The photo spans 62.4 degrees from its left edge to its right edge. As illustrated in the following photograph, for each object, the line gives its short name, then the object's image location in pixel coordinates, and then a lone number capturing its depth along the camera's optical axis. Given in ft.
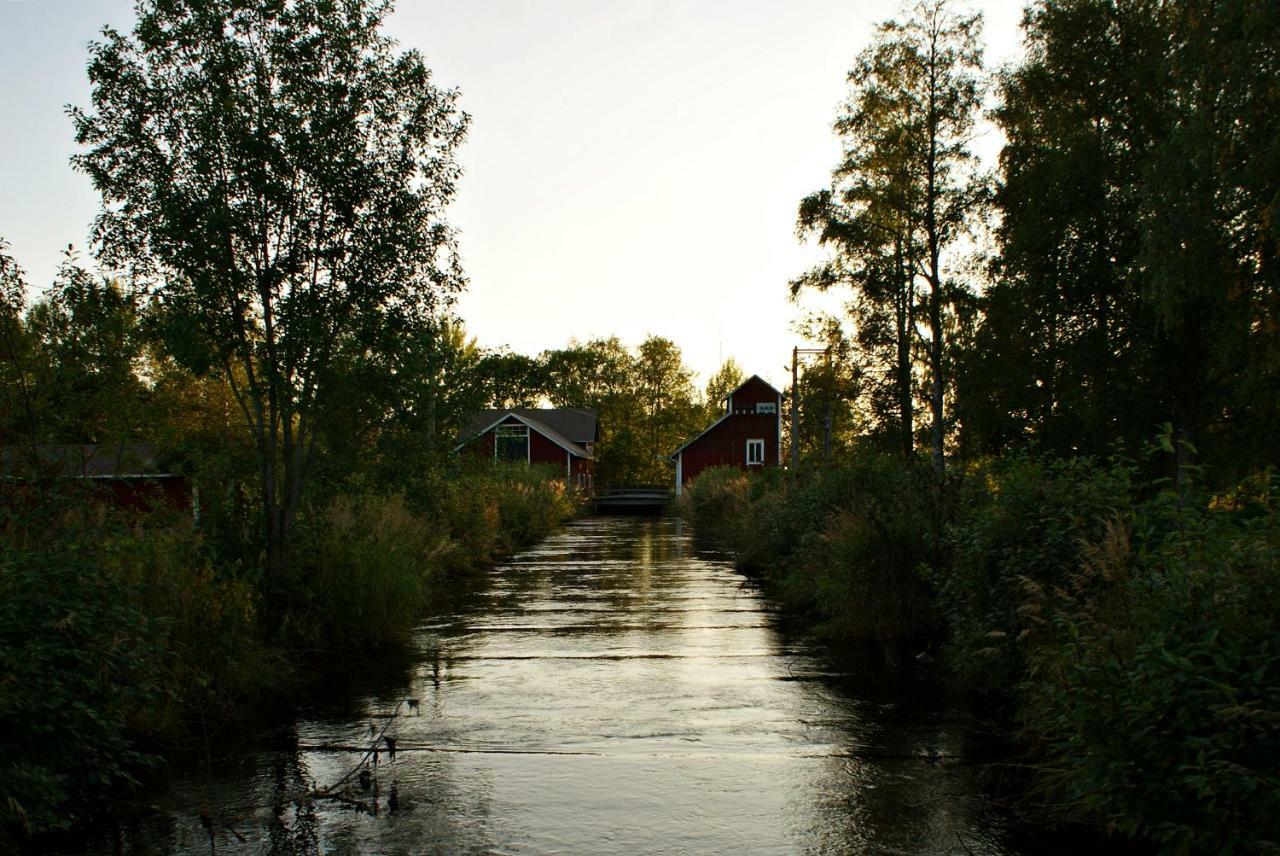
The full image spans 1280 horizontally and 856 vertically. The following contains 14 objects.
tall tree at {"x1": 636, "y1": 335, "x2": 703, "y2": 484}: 361.51
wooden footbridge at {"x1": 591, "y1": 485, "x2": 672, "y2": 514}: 197.77
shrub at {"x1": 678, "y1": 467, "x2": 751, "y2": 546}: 90.89
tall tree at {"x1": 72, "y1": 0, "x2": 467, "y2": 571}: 33.60
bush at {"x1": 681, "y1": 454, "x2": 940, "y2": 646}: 37.76
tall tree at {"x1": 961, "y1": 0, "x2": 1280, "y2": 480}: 56.13
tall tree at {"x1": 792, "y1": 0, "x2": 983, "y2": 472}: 92.53
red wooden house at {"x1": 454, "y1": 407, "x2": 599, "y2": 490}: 208.85
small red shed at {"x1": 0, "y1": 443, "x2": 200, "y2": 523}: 25.64
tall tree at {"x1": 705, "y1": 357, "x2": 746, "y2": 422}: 398.01
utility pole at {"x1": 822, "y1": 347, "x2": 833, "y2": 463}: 83.71
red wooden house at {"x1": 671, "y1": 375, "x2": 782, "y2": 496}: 219.20
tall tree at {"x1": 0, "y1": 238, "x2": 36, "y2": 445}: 25.66
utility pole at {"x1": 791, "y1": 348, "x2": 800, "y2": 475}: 93.09
